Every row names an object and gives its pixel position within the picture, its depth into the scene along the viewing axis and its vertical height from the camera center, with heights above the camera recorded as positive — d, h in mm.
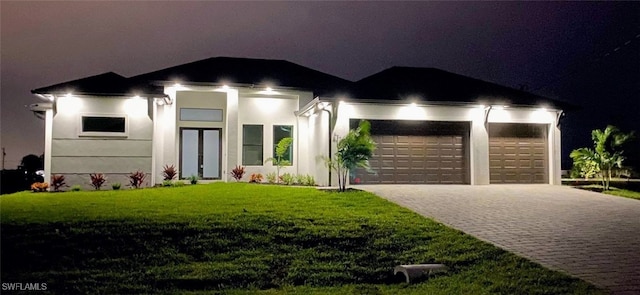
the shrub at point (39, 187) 16469 -726
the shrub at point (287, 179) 18281 -508
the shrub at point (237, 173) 18484 -293
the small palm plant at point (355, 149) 15047 +478
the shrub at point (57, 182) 16672 -568
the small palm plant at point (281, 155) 19266 +396
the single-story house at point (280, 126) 17391 +1438
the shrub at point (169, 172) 17744 -250
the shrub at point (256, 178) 18453 -475
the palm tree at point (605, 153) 17844 +446
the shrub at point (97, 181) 16766 -533
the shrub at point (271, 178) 18683 -482
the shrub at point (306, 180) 17844 -541
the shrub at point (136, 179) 17062 -476
